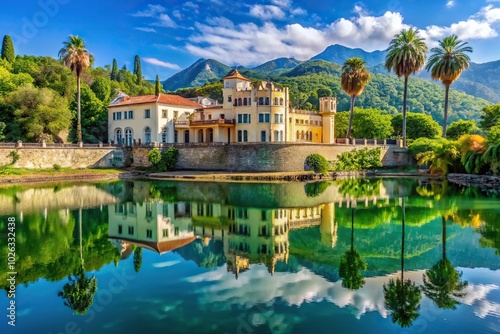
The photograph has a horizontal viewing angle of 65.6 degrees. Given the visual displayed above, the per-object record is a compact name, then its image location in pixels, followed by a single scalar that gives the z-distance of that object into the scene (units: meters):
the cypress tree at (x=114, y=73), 97.25
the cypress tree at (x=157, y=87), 60.07
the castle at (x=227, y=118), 48.66
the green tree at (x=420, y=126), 63.00
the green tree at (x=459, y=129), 58.50
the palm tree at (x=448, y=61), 48.31
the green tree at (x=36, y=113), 47.25
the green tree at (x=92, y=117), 58.12
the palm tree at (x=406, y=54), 48.62
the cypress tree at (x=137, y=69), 98.88
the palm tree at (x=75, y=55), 45.75
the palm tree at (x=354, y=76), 50.12
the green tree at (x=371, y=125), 63.50
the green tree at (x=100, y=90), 66.44
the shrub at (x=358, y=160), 47.25
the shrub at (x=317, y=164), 43.41
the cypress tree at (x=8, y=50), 63.50
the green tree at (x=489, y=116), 52.08
